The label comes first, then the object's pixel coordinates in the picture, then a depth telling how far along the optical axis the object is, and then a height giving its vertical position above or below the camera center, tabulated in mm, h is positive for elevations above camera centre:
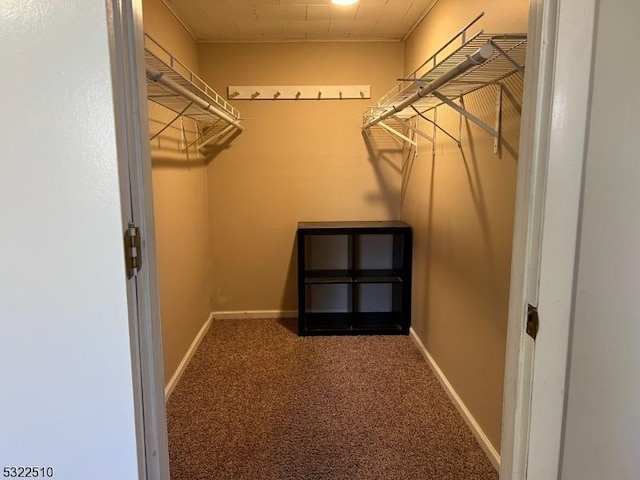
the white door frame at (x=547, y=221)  789 -86
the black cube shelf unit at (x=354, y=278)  3260 -769
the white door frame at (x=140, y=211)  783 -65
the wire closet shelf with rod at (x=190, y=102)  1765 +388
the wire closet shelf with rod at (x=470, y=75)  1402 +403
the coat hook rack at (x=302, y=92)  3422 +651
